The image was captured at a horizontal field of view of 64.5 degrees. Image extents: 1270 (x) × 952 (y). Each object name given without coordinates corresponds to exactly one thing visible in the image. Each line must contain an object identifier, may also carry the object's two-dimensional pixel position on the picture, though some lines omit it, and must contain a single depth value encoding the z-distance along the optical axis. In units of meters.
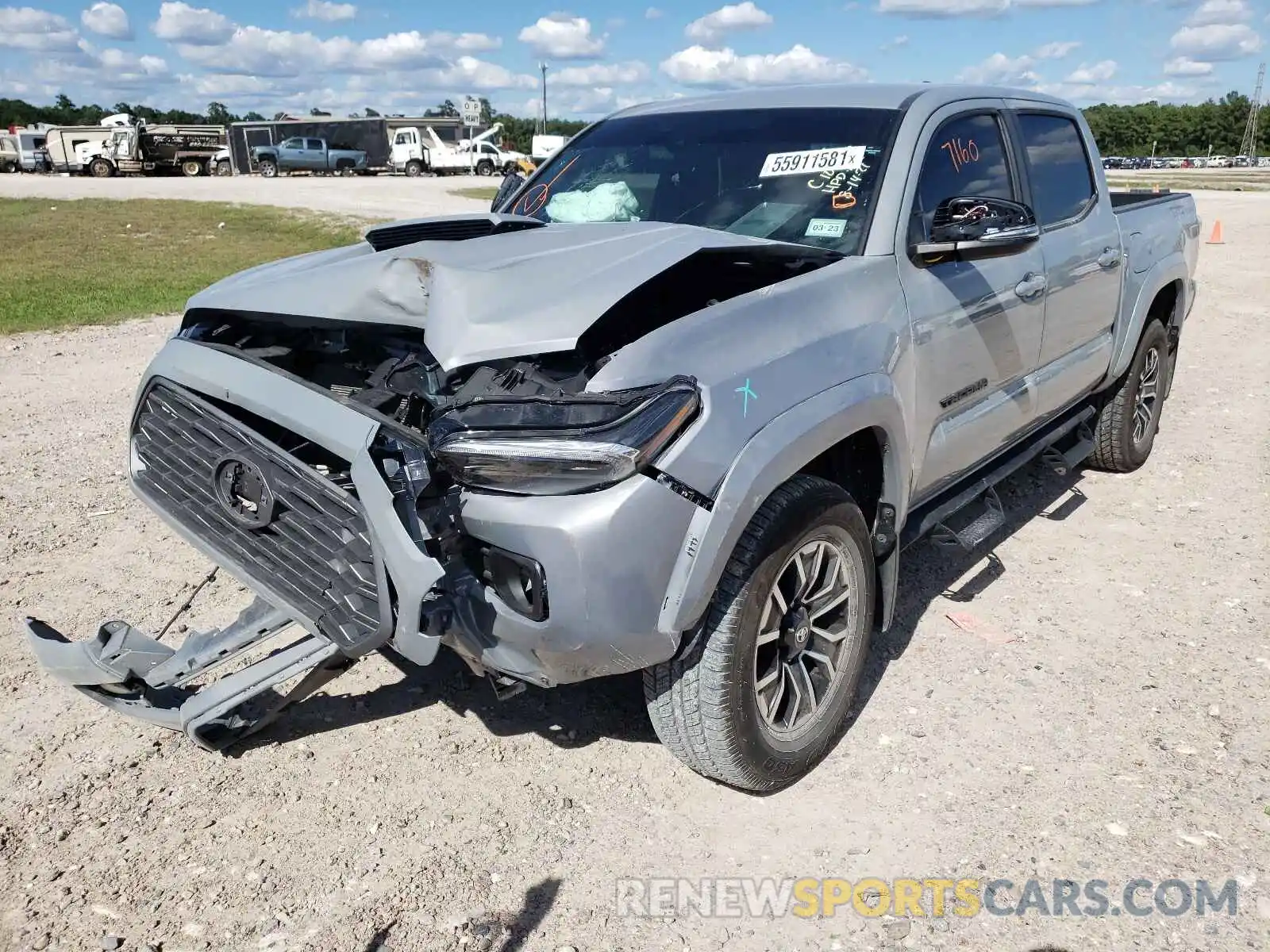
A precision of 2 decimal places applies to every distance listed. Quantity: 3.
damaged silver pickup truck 2.34
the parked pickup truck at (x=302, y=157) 40.66
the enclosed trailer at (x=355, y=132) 42.97
